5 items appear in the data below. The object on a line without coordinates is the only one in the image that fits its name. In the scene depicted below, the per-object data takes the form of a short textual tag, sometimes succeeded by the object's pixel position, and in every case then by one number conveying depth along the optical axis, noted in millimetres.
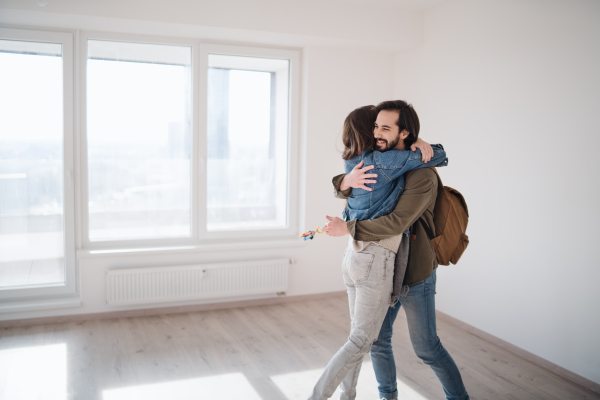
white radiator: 3805
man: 1971
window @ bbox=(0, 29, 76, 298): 3619
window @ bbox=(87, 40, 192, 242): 3857
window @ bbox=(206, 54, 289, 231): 4199
